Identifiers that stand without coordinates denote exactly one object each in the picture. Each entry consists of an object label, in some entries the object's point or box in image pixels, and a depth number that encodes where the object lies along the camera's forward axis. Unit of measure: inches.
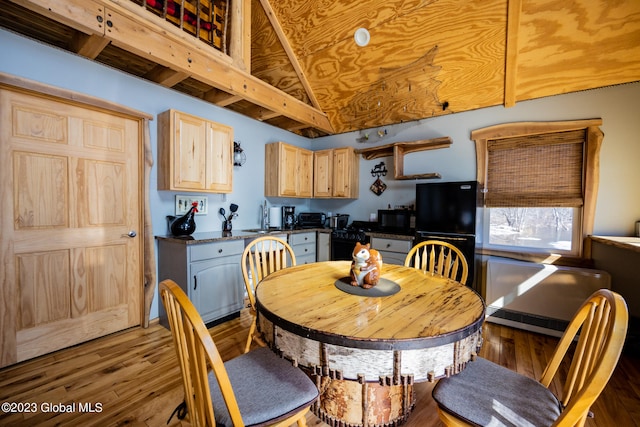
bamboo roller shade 106.3
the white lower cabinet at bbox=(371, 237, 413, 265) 125.6
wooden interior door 76.0
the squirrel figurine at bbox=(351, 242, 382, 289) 55.4
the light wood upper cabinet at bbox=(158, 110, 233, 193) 101.1
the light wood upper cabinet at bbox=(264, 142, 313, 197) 148.5
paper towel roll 152.4
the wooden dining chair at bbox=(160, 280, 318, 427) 31.1
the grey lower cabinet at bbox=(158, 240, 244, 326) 97.2
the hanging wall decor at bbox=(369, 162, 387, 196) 155.2
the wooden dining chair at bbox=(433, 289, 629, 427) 28.9
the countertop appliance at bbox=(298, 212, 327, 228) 163.3
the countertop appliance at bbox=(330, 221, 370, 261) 138.4
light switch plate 112.6
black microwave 137.4
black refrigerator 111.3
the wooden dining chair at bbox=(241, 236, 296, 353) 71.7
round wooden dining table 35.8
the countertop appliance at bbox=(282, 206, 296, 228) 159.3
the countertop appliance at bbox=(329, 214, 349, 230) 161.2
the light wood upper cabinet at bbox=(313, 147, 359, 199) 158.2
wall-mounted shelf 131.6
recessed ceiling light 114.8
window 104.0
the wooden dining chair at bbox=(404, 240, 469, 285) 73.0
